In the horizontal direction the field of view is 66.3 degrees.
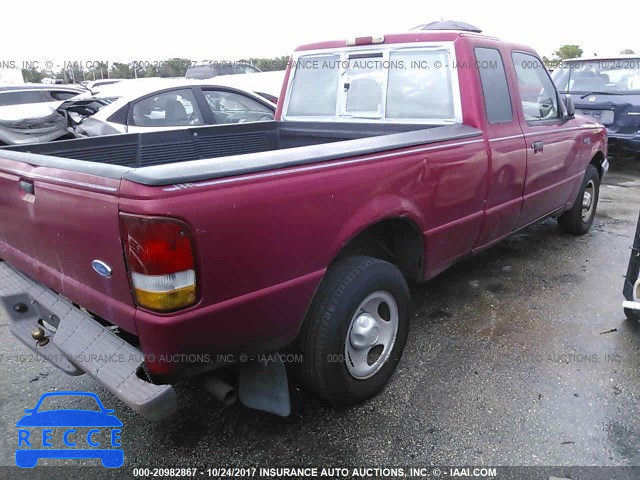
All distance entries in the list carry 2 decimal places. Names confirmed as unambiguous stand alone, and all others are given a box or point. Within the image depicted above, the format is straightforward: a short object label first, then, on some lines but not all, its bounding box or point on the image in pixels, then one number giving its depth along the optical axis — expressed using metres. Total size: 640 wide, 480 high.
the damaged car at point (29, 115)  7.82
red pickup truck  1.79
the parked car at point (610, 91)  7.72
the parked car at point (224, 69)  15.57
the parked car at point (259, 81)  11.09
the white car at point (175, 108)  5.84
